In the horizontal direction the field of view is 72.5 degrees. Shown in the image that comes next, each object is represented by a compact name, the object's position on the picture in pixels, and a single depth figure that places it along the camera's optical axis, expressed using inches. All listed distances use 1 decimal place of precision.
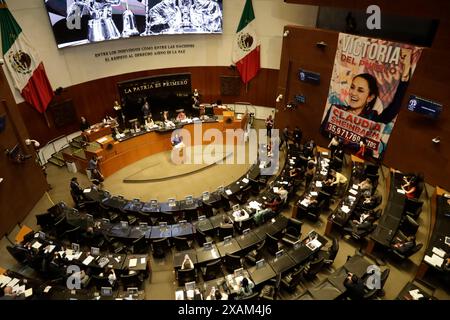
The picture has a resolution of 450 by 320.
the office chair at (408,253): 345.7
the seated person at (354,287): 299.6
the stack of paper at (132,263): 353.7
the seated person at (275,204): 428.5
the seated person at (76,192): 455.5
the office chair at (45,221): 409.9
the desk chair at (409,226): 373.1
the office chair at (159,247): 377.4
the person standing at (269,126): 625.0
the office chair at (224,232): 387.6
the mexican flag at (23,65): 465.1
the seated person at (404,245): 345.7
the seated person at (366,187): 438.4
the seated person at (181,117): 639.1
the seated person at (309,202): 426.9
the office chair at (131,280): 338.0
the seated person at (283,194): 440.9
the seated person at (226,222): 388.5
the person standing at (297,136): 600.3
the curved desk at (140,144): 549.1
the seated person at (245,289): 307.4
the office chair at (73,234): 387.2
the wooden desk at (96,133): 577.3
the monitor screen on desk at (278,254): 351.6
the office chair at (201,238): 389.3
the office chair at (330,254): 354.9
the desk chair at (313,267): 341.8
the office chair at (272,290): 315.9
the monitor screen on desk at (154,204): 444.8
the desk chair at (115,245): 392.4
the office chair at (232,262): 349.4
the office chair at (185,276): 339.0
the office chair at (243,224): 404.3
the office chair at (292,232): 390.9
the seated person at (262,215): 406.6
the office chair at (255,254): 372.3
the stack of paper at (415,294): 303.2
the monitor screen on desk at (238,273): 333.7
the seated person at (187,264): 341.4
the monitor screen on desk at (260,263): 337.5
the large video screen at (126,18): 526.6
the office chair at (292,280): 331.3
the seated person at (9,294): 302.1
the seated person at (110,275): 336.5
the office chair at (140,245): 379.2
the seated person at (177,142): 582.1
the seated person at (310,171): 501.4
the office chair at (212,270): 347.9
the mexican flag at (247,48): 642.8
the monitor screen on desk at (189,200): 450.3
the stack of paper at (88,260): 354.3
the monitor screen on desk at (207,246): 370.0
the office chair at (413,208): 406.9
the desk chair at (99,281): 332.5
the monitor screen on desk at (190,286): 321.4
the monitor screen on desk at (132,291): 325.1
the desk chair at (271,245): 369.1
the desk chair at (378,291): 304.8
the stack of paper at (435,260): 328.5
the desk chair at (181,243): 382.6
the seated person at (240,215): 409.8
